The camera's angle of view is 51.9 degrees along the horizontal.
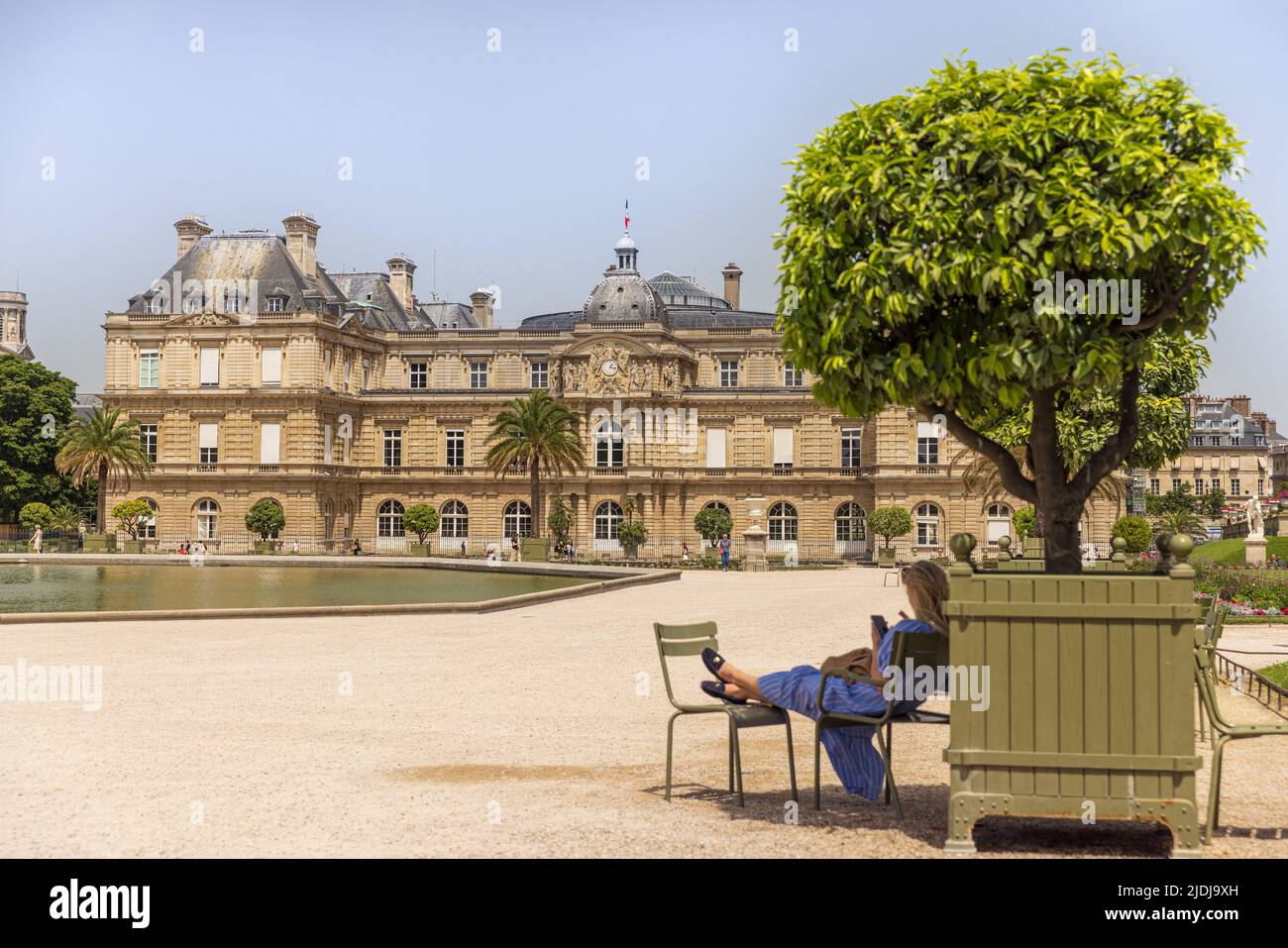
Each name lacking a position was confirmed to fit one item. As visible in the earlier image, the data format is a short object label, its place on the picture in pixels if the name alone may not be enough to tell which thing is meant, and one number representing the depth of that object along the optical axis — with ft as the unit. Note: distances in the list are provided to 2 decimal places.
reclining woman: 25.46
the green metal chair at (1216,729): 24.21
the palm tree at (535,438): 176.04
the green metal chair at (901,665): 24.70
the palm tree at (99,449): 180.86
